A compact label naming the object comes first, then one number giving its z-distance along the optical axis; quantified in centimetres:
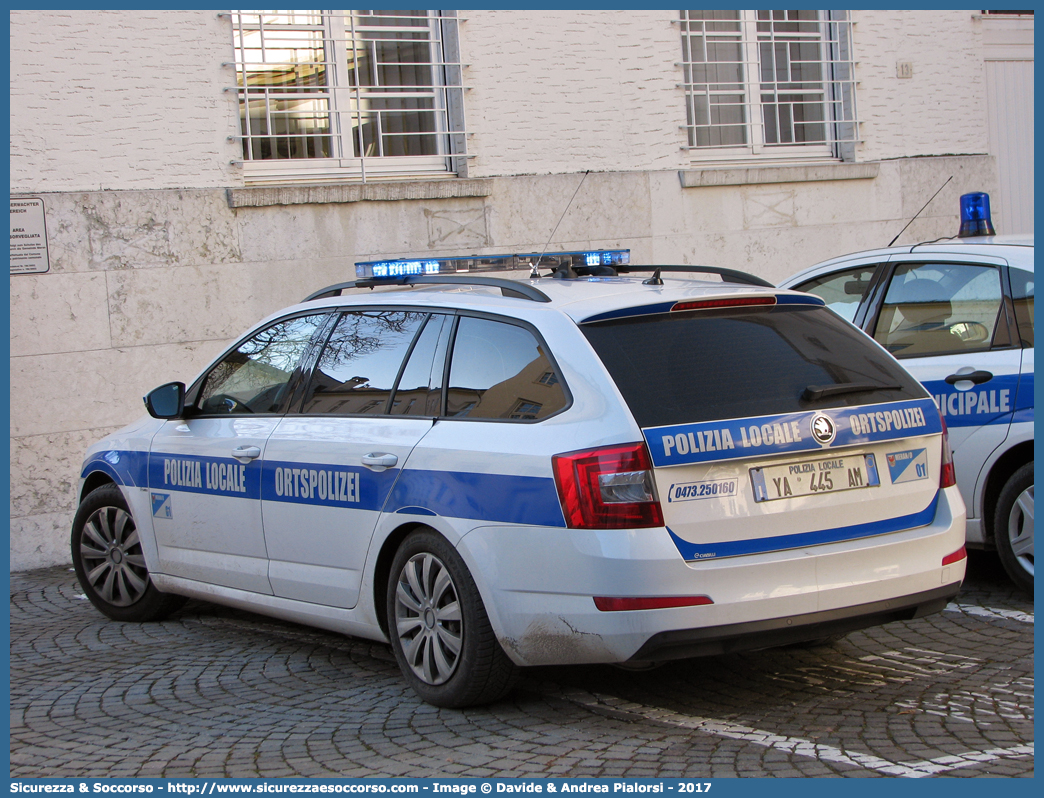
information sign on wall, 873
